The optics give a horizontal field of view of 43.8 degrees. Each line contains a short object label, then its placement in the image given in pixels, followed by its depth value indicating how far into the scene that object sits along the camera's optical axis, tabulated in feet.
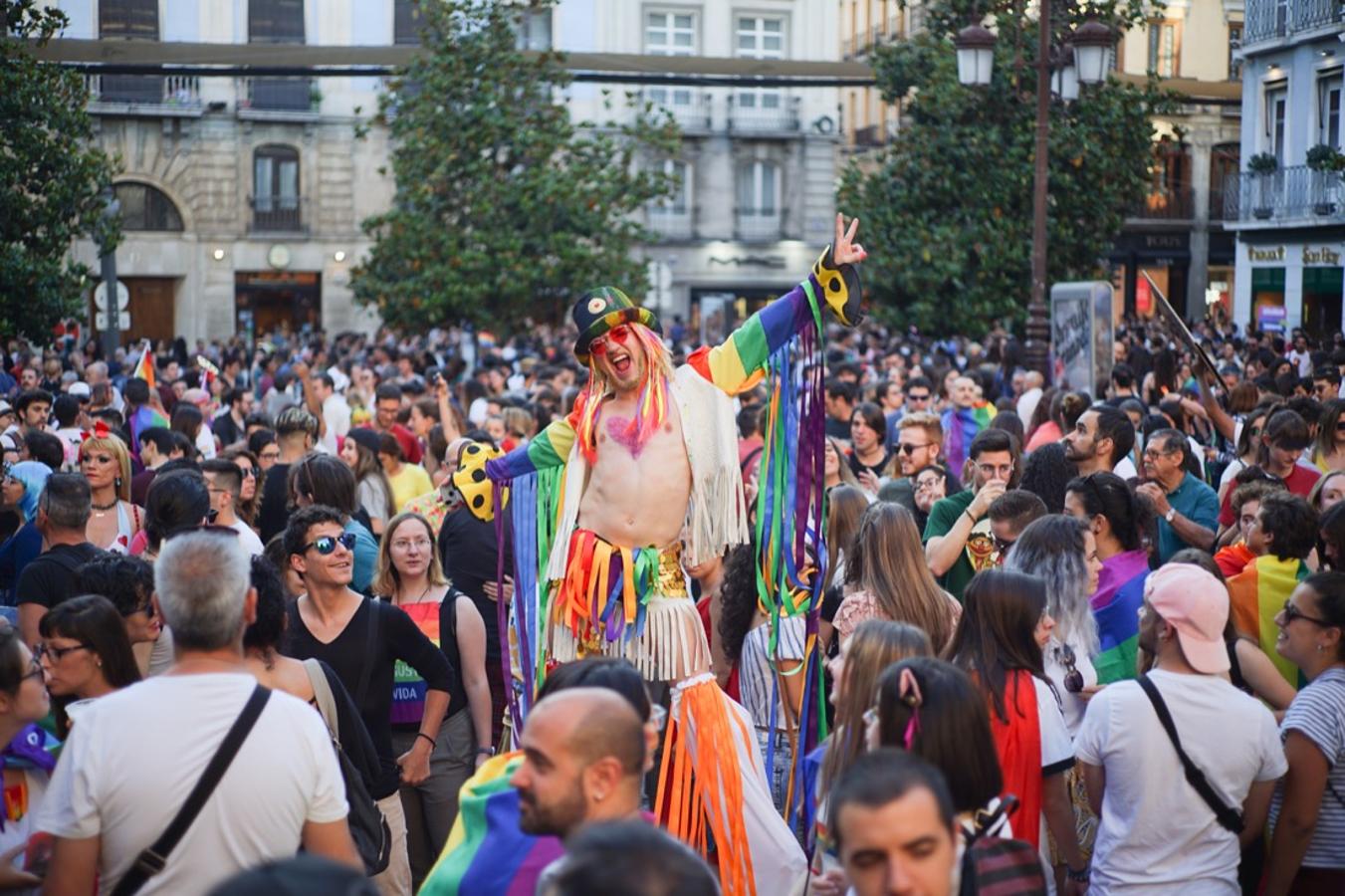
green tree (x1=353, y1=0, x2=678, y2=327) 85.66
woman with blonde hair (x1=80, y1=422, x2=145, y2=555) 25.13
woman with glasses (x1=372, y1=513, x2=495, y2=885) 19.71
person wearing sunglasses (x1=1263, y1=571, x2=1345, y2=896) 15.06
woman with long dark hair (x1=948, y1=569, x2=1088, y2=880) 14.93
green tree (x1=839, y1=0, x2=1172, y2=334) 69.36
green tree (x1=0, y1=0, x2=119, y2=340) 47.88
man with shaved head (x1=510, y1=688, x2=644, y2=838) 10.52
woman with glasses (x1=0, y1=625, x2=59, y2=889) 13.79
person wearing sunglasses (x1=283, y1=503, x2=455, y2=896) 18.22
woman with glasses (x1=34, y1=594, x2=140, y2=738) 14.66
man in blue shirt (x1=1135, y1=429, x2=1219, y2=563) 25.64
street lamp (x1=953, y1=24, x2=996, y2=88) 50.49
